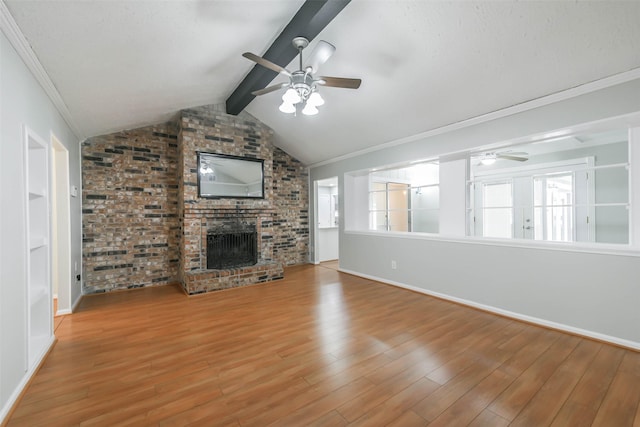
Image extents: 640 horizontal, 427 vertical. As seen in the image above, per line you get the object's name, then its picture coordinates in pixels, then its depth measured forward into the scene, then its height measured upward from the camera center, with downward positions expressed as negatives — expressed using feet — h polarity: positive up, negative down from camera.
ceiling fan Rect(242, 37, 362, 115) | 7.82 +3.97
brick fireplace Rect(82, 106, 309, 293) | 13.89 +0.61
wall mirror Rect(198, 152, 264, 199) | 14.73 +2.13
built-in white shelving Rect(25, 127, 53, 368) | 7.71 -0.94
